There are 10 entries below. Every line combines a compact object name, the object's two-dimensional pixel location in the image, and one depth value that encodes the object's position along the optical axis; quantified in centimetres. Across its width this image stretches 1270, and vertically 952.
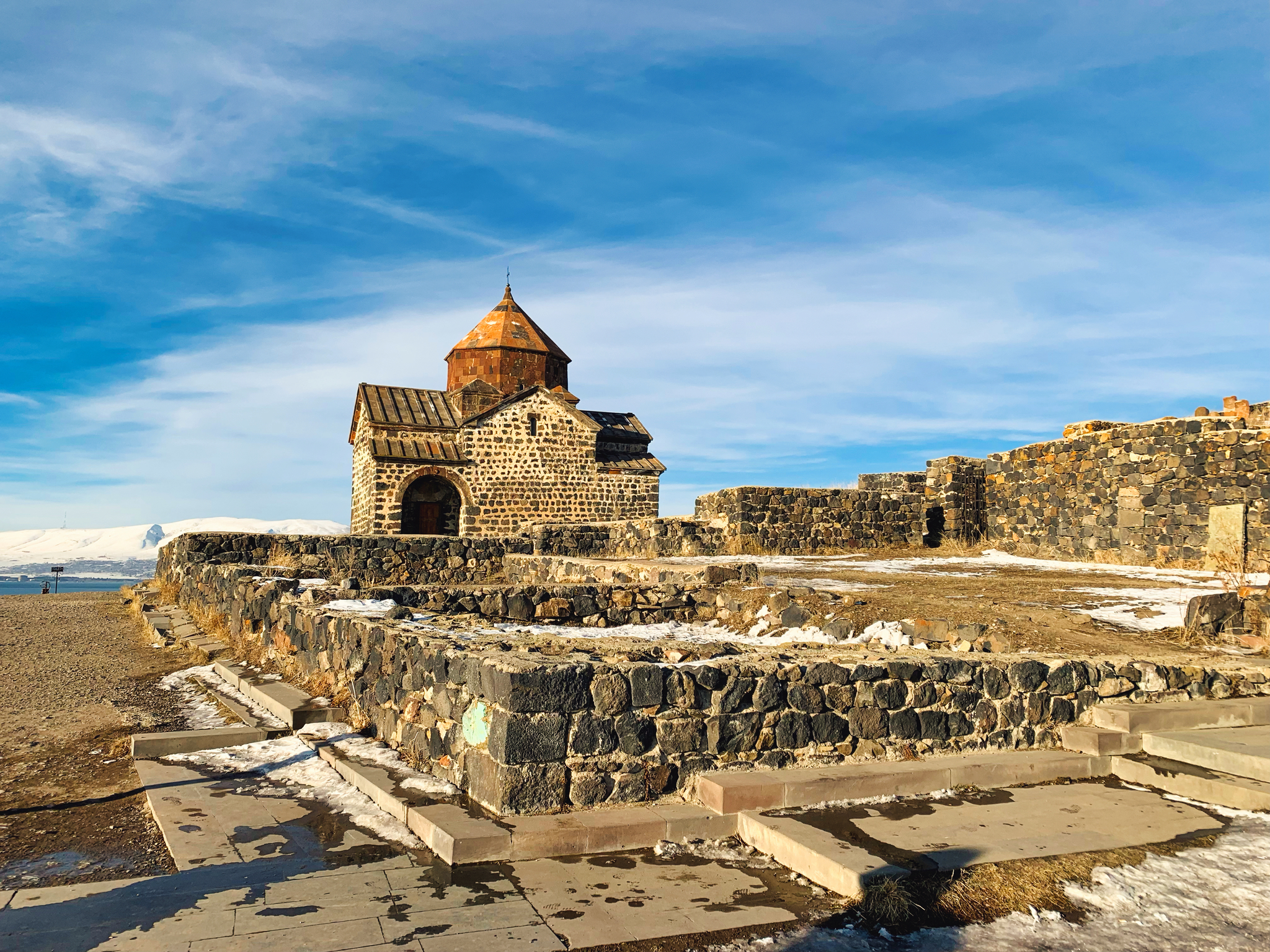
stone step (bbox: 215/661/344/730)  640
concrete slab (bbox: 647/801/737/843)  420
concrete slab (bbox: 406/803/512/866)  391
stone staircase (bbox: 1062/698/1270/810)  464
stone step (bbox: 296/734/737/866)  395
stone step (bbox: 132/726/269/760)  576
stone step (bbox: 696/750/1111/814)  443
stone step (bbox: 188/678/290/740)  627
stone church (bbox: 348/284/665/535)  2481
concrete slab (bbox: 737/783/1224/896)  373
